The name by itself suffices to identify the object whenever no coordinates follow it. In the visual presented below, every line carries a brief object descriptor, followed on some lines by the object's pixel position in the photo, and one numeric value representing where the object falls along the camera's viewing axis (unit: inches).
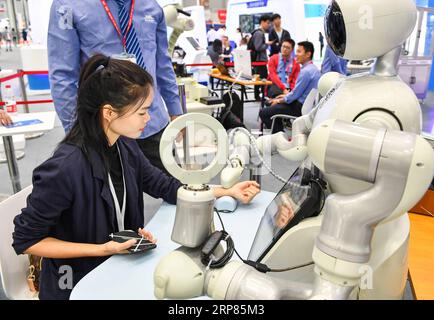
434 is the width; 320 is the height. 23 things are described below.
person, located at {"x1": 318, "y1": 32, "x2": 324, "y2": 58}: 335.6
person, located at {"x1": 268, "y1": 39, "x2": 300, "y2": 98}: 198.1
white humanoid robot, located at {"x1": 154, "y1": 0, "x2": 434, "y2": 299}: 23.8
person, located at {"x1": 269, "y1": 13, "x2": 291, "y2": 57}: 272.7
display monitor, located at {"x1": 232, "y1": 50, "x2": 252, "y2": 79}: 221.8
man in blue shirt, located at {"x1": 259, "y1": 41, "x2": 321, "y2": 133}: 165.2
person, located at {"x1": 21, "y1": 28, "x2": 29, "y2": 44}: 584.2
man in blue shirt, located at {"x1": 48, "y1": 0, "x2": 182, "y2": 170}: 61.9
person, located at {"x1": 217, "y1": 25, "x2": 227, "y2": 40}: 410.7
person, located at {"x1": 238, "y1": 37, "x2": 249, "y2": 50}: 362.0
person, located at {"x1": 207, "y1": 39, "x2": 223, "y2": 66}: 296.2
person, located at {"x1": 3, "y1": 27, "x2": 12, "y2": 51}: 632.4
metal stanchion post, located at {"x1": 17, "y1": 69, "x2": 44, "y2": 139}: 180.9
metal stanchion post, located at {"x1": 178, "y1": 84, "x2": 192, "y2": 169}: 112.9
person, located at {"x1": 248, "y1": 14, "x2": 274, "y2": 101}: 279.6
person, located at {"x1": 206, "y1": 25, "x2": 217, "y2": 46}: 430.6
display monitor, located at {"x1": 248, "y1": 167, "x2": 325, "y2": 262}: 35.9
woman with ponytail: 42.4
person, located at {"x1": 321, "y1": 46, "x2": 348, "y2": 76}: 162.5
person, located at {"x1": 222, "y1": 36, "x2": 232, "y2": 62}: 366.6
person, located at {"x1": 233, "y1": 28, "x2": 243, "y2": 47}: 411.5
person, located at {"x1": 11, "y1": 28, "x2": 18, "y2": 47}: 632.4
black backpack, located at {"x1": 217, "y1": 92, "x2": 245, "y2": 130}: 167.1
